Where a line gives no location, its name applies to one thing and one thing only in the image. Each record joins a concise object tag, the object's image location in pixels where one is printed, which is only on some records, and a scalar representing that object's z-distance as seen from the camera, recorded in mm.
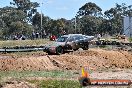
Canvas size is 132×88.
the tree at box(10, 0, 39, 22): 112562
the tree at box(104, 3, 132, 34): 105375
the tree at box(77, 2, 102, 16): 117625
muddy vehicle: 31953
